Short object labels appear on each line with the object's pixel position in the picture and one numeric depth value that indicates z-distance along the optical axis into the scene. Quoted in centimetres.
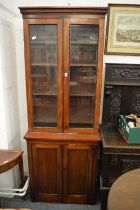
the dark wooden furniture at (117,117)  174
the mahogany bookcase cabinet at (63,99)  170
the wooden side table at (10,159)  172
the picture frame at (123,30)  196
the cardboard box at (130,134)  169
